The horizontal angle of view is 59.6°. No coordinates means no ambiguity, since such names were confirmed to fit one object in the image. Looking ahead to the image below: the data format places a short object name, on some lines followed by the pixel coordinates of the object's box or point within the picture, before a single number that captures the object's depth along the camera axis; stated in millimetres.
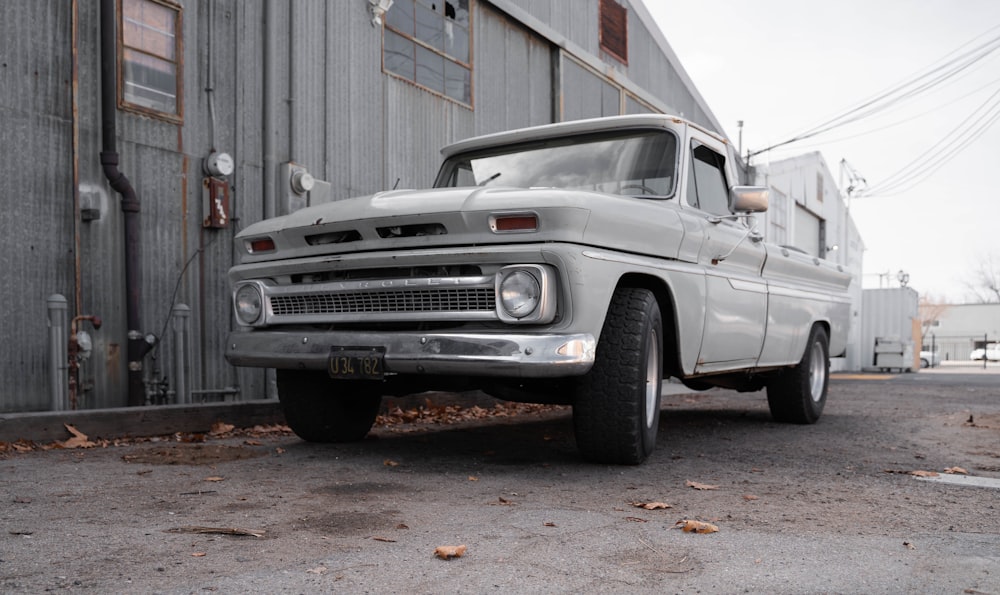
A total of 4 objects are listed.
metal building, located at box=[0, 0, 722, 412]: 6148
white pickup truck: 4082
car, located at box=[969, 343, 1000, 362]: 55925
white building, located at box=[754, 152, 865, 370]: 24109
